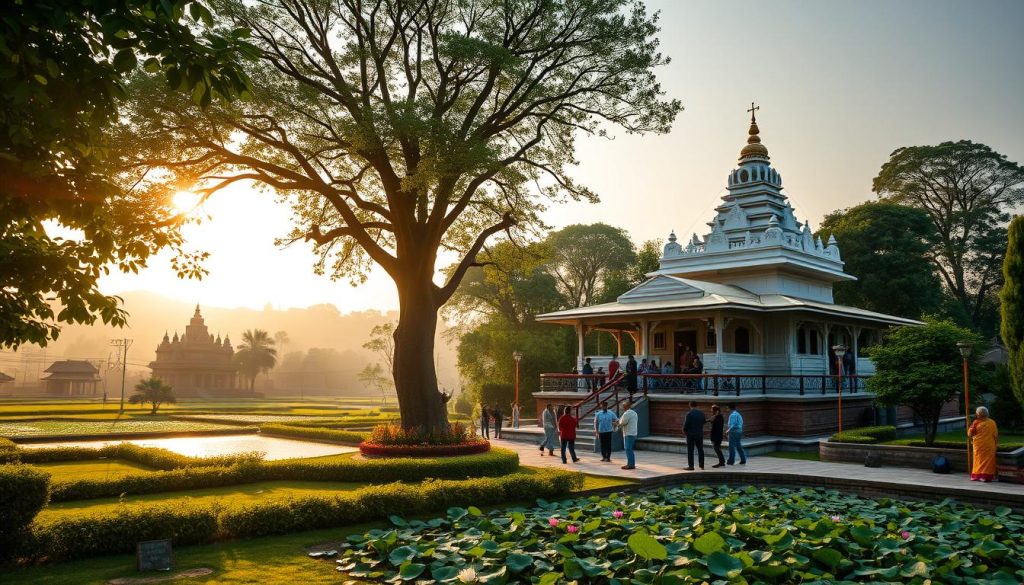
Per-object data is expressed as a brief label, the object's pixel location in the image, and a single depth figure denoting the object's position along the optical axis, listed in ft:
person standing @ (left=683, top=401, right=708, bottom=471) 54.03
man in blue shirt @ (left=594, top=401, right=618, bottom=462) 59.36
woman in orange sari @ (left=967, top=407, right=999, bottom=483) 47.44
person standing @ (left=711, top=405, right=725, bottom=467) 56.03
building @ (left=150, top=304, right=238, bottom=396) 249.14
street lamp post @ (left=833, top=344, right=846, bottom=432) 70.95
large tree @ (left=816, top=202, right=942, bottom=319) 134.72
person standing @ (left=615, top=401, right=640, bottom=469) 54.13
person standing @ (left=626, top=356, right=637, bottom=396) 73.72
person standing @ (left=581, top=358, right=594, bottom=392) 84.07
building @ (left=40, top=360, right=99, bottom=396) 251.80
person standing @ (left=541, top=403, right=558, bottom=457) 65.82
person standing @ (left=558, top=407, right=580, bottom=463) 59.00
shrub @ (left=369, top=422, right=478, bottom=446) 61.93
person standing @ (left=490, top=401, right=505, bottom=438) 84.27
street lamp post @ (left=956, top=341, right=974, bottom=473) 53.58
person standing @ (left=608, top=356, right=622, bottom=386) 80.85
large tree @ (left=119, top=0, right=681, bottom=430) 56.54
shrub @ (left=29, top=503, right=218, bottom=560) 26.61
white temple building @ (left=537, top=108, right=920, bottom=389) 82.53
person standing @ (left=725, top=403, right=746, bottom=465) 57.47
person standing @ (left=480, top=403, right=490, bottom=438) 84.28
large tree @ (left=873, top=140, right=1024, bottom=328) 154.10
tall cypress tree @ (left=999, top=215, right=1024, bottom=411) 59.98
